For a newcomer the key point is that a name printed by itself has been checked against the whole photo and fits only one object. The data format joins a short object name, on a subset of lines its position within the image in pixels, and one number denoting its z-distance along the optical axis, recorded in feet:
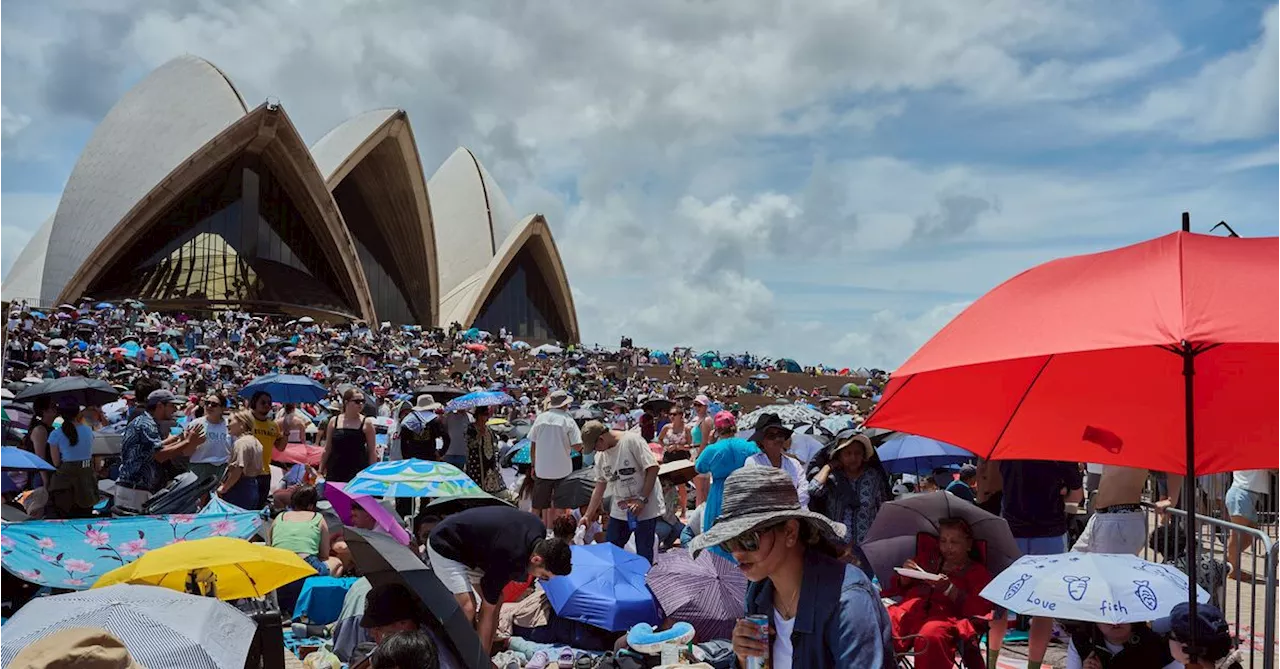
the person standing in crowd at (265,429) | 23.67
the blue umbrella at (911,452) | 23.29
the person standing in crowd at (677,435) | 32.52
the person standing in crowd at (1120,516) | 13.96
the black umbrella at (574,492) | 23.38
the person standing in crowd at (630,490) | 19.62
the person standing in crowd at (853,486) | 15.35
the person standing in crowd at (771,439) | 17.13
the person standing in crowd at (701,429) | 31.65
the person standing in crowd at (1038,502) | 15.12
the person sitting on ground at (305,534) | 18.22
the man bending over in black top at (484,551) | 12.71
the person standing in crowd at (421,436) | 26.16
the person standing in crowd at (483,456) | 25.23
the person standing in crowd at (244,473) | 22.12
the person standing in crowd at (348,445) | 23.67
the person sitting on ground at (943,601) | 11.20
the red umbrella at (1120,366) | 6.30
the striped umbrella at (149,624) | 8.16
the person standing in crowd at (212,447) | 22.62
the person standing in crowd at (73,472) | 20.59
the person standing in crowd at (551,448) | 23.13
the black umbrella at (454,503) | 15.81
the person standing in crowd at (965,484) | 22.27
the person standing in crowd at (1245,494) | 20.36
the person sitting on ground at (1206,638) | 9.34
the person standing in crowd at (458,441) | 26.16
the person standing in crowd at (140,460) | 20.97
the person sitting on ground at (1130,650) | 10.73
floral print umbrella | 14.37
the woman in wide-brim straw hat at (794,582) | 5.81
